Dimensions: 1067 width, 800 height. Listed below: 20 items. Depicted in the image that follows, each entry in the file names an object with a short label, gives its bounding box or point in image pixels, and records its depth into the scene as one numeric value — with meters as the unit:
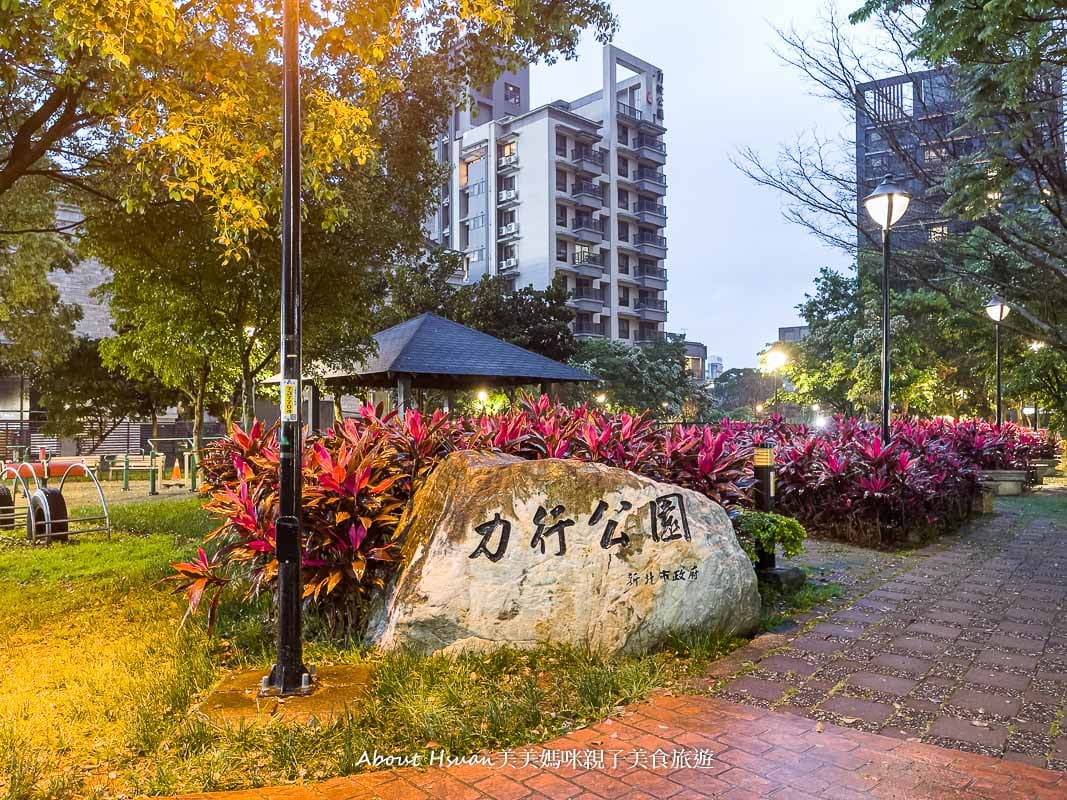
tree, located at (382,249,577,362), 27.77
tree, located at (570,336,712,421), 32.12
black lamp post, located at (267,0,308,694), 4.00
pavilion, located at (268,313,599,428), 14.17
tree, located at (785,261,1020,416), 22.41
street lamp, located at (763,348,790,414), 26.31
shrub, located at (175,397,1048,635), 4.75
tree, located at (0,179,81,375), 13.31
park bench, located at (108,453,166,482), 19.92
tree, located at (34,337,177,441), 23.20
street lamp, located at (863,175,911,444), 8.87
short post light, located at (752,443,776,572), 6.42
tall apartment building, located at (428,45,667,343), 45.53
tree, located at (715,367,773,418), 55.62
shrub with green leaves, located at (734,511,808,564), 5.74
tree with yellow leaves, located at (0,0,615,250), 6.15
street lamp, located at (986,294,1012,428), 14.20
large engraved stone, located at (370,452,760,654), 4.33
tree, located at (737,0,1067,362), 6.71
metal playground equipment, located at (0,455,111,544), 9.07
